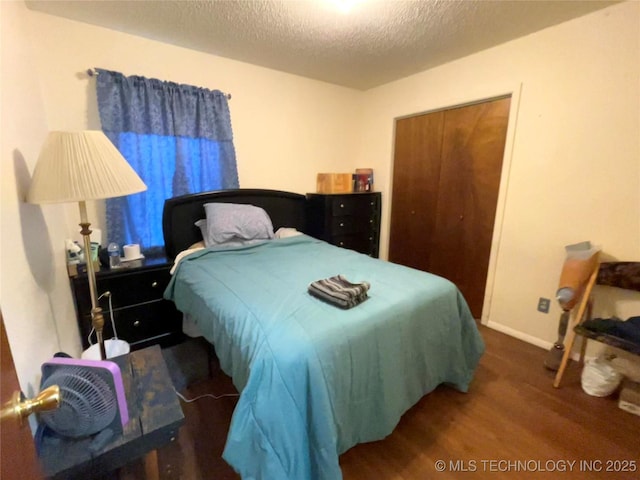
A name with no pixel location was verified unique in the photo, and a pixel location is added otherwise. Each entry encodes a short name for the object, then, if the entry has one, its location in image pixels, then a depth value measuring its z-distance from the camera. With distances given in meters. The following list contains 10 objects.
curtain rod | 2.01
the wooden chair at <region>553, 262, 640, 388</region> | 1.78
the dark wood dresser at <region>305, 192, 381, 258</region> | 3.05
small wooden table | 0.78
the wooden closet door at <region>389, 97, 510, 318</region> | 2.50
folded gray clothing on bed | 1.36
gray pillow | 2.32
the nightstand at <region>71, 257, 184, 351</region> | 1.86
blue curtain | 2.12
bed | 1.05
